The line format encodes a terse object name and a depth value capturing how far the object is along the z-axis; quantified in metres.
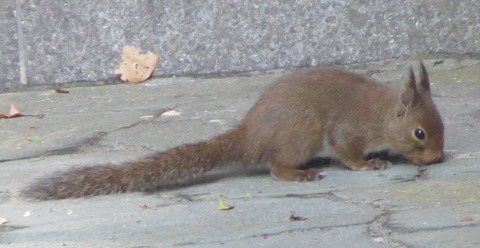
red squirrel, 9.35
